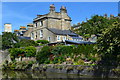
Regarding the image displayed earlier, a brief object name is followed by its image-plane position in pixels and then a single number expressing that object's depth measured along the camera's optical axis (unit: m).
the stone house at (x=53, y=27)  49.81
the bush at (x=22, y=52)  36.54
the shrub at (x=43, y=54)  33.19
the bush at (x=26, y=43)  45.64
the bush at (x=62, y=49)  31.37
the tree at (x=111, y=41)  21.22
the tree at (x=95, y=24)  45.11
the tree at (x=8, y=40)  46.75
